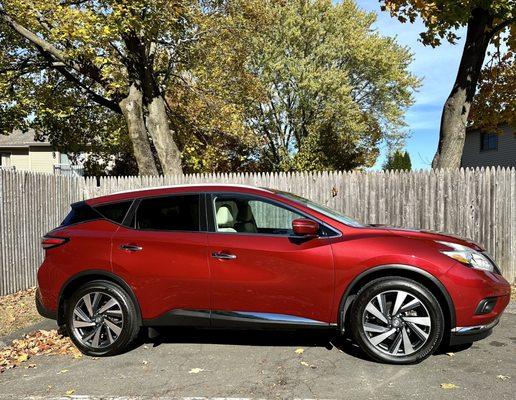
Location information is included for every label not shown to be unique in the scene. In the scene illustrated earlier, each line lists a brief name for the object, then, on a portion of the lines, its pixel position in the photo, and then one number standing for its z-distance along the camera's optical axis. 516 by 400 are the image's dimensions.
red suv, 4.36
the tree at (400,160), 32.47
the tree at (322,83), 25.95
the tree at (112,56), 10.72
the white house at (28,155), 30.30
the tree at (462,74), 10.09
